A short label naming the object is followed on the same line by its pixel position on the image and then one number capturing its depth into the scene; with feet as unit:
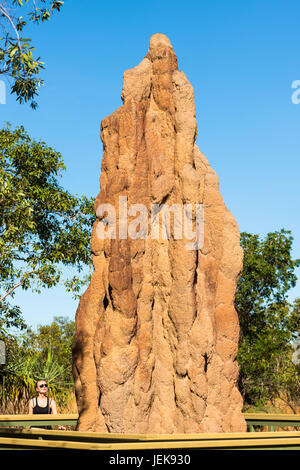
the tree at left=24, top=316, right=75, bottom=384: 112.57
